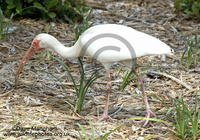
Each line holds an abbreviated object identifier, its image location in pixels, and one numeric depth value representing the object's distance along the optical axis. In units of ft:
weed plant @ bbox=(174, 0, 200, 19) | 47.60
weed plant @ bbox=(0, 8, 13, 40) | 36.47
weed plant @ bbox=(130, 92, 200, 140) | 22.58
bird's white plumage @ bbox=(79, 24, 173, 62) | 26.40
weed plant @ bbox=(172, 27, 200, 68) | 34.46
